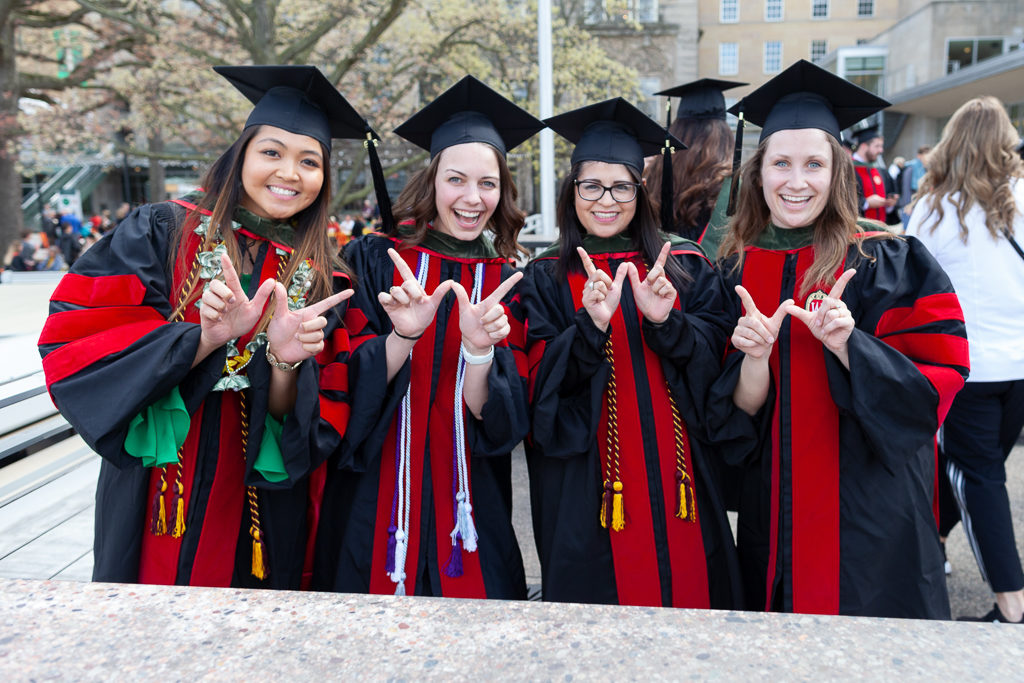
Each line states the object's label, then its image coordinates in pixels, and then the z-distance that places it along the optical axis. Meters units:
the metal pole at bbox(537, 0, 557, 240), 7.34
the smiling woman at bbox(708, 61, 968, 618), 1.94
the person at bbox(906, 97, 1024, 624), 2.72
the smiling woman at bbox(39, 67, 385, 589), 1.82
